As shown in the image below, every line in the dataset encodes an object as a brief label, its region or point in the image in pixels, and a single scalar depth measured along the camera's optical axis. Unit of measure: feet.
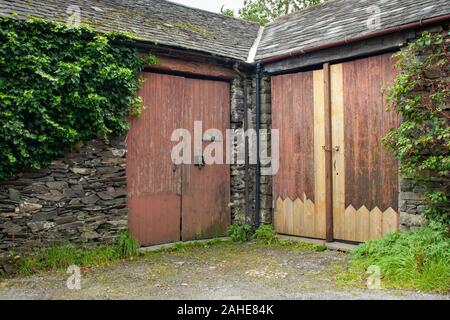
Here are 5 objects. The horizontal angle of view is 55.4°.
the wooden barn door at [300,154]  23.17
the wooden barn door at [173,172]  21.71
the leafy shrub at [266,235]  24.06
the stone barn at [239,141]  19.13
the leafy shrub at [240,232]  24.48
